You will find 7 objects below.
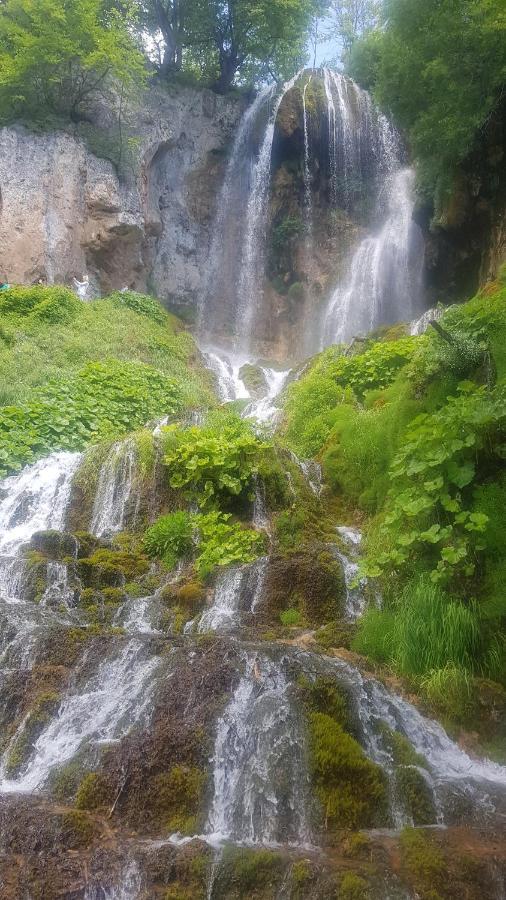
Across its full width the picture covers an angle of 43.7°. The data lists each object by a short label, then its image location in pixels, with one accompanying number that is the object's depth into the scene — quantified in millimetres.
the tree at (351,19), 31384
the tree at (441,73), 11664
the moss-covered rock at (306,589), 6242
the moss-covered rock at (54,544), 7480
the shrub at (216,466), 8164
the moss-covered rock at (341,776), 3564
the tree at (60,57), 17312
